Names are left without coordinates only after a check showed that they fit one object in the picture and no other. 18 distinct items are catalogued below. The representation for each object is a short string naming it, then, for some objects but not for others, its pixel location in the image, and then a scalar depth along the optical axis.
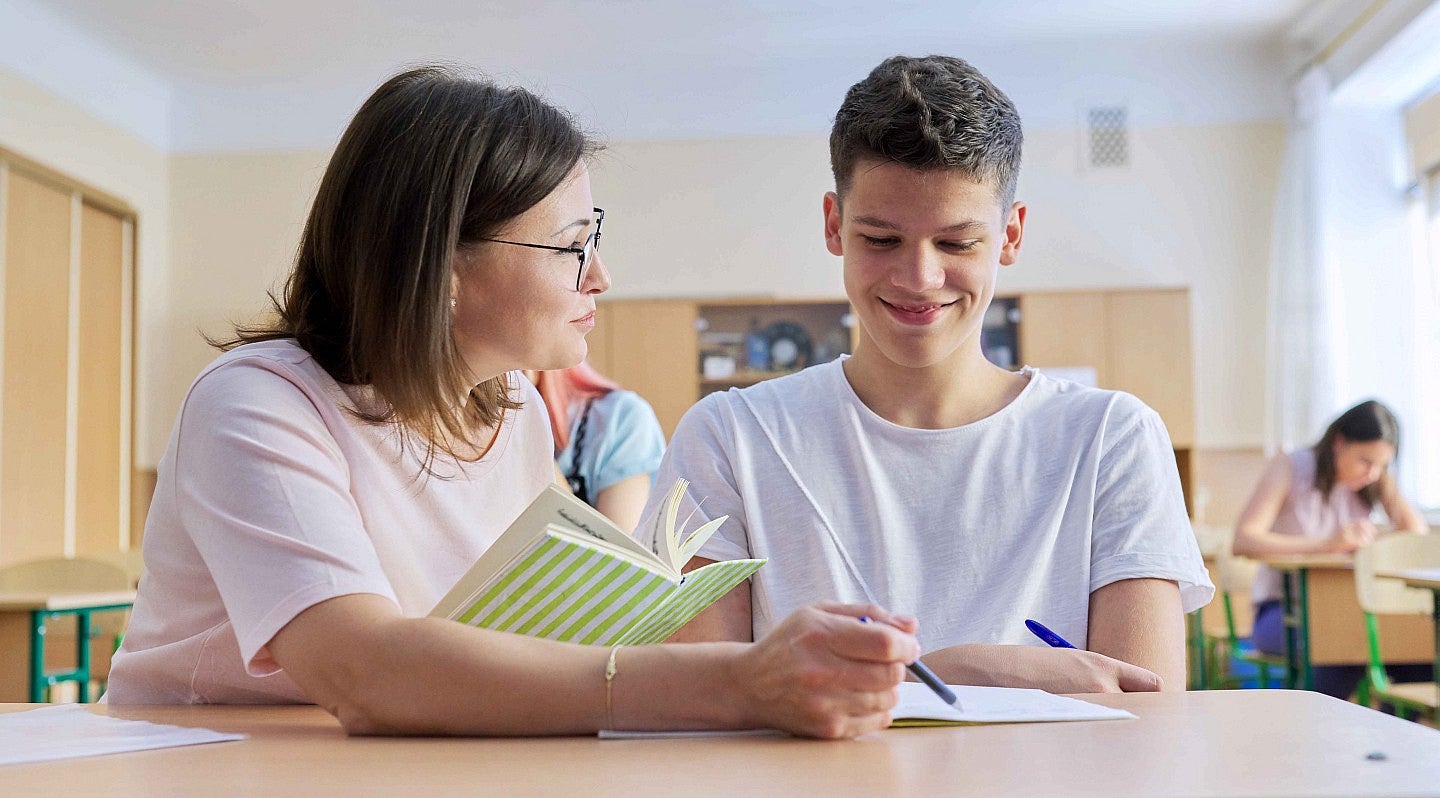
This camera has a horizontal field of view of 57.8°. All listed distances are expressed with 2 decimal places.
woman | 0.94
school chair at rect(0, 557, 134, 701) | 4.47
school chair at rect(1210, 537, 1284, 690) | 5.04
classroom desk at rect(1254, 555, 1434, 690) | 4.39
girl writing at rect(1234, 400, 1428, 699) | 5.02
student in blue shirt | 2.74
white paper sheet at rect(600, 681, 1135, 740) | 0.96
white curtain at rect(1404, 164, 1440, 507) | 6.77
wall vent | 7.49
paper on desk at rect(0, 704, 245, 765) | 0.91
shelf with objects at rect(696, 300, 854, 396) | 7.32
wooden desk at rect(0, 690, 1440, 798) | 0.75
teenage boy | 1.47
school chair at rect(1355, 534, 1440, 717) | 3.88
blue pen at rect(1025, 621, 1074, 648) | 1.30
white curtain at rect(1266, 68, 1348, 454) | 6.95
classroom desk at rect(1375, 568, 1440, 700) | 3.47
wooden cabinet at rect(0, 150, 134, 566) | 6.29
